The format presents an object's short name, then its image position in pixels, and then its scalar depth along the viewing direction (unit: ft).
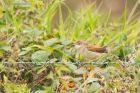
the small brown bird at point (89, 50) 21.39
